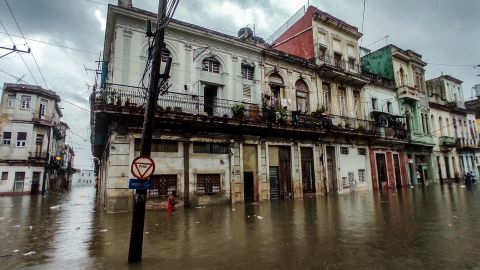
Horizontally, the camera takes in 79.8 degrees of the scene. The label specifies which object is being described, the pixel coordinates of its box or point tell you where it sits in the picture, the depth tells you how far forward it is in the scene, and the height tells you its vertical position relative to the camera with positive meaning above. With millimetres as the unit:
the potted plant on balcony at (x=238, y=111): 17031 +3987
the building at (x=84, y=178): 101100 +1367
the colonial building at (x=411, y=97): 28234 +7743
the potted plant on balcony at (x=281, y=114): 18719 +4120
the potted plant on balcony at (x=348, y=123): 22469 +4254
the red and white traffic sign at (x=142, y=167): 5473 +258
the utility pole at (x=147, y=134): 5367 +905
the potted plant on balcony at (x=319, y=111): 20750 +4724
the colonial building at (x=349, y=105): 22516 +6042
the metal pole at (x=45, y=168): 37156 +1931
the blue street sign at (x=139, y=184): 5468 -59
